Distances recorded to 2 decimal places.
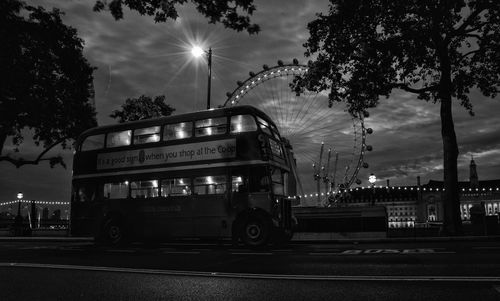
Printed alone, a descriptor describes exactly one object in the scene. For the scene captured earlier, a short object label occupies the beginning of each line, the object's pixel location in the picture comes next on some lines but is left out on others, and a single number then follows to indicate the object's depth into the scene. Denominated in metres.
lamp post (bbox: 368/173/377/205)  28.02
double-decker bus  15.66
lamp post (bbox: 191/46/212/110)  26.83
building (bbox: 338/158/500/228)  110.25
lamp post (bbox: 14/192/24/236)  30.69
